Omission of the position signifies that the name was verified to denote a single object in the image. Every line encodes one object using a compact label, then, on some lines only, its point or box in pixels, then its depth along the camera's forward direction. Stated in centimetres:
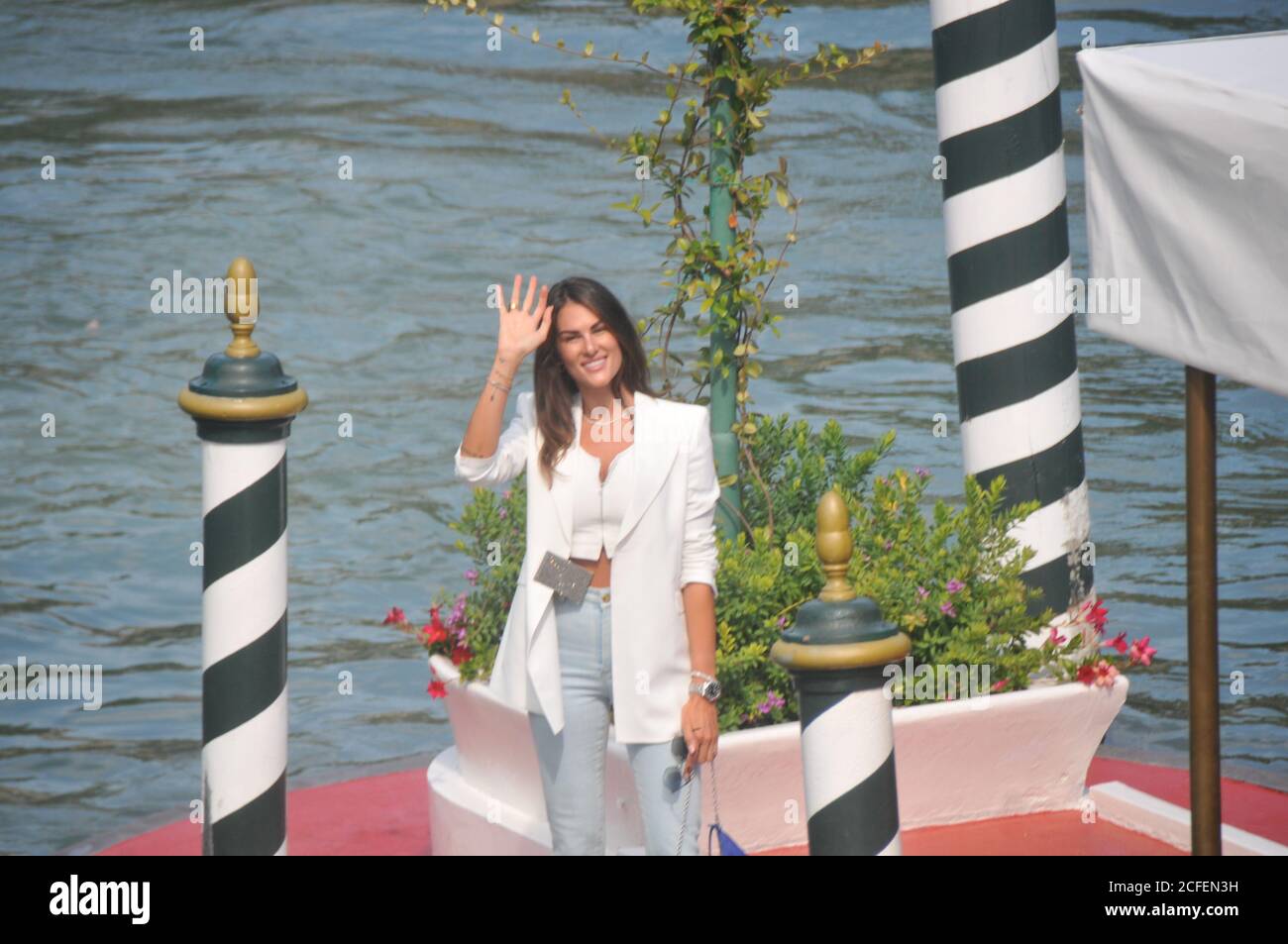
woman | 785
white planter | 945
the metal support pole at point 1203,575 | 647
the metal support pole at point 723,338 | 1048
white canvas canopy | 587
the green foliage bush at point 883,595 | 991
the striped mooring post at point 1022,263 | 1099
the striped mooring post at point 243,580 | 725
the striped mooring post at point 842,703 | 613
